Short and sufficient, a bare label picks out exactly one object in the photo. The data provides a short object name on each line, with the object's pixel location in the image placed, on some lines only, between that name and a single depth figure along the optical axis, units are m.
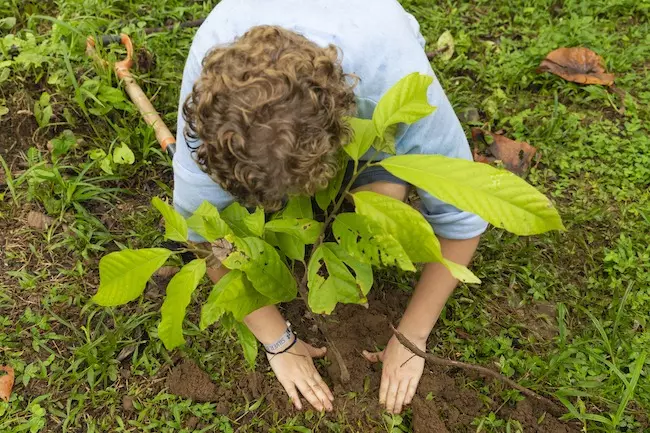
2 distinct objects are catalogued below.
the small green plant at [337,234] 1.01
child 1.18
